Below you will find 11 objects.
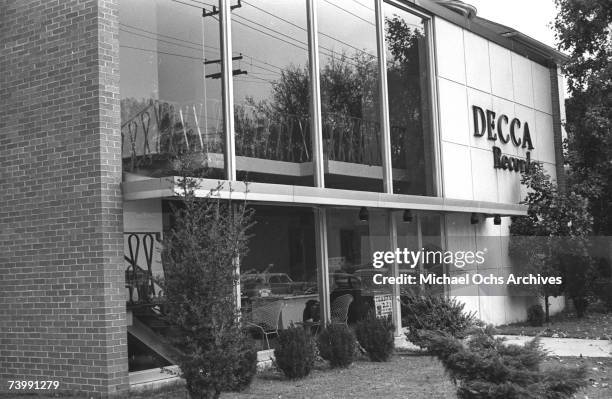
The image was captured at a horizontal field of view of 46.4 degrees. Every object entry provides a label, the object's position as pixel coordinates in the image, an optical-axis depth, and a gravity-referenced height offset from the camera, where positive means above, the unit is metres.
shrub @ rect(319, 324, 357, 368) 10.42 -1.38
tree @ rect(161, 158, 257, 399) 7.25 -0.42
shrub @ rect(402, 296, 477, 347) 11.83 -1.16
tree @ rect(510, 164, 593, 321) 17.05 +0.11
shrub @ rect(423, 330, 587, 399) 5.88 -1.09
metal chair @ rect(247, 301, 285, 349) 10.78 -0.96
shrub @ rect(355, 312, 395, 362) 11.07 -1.37
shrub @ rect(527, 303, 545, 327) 16.84 -1.70
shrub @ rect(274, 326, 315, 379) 9.60 -1.35
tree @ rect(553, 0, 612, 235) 18.44 +3.85
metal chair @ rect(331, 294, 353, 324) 12.18 -0.97
